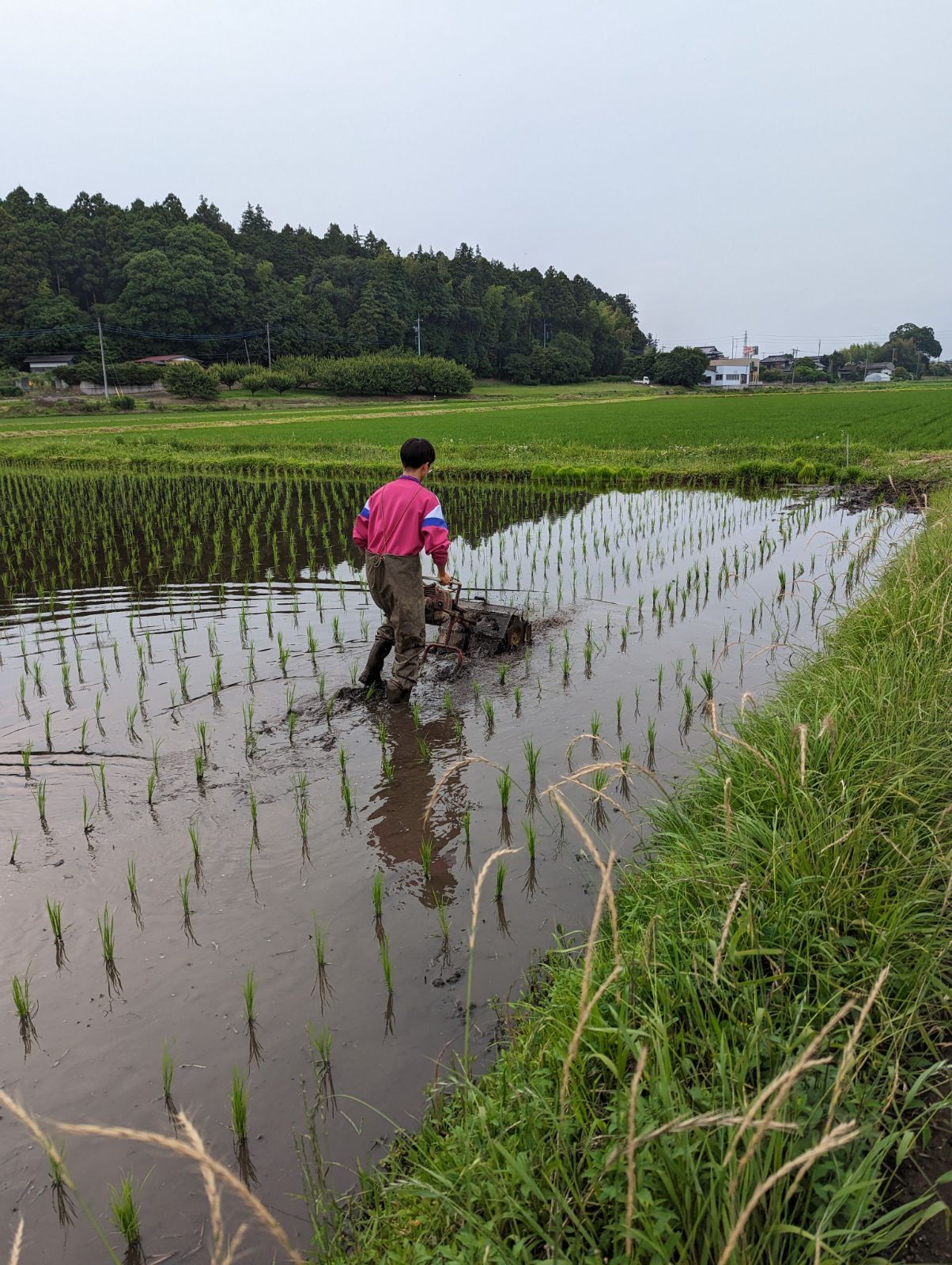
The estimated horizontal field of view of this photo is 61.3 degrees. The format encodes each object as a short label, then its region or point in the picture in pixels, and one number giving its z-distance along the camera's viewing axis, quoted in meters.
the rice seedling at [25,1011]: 2.69
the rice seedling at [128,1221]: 2.01
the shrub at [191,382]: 48.34
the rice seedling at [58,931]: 3.11
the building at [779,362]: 128.70
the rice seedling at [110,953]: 2.96
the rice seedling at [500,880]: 3.43
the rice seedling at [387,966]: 2.79
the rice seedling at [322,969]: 2.88
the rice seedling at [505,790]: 4.03
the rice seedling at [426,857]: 3.54
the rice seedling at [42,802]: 4.04
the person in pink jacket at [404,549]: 5.16
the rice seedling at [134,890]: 3.36
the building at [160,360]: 56.00
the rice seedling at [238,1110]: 2.28
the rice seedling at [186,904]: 3.23
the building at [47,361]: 56.16
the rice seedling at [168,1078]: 2.42
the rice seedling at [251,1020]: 2.63
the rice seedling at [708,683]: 5.30
